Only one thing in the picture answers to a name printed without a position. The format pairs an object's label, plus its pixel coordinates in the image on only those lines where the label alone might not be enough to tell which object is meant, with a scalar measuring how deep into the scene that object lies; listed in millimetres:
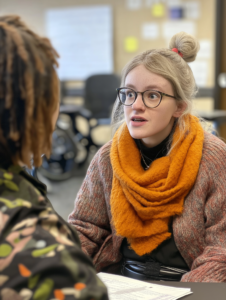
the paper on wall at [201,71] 4766
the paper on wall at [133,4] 4906
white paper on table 765
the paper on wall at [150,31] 4918
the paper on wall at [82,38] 5160
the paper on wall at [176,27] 4758
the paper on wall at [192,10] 4700
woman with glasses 1066
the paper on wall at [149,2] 4879
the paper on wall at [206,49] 4707
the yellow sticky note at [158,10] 4859
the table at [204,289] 752
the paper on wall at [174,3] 4793
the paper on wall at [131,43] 5027
